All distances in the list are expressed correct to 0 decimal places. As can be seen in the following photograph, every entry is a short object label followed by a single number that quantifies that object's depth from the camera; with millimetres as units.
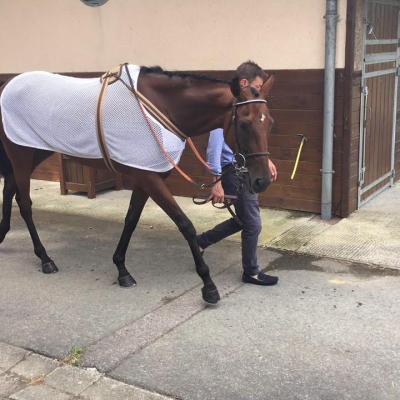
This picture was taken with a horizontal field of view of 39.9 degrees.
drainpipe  5520
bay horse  3461
